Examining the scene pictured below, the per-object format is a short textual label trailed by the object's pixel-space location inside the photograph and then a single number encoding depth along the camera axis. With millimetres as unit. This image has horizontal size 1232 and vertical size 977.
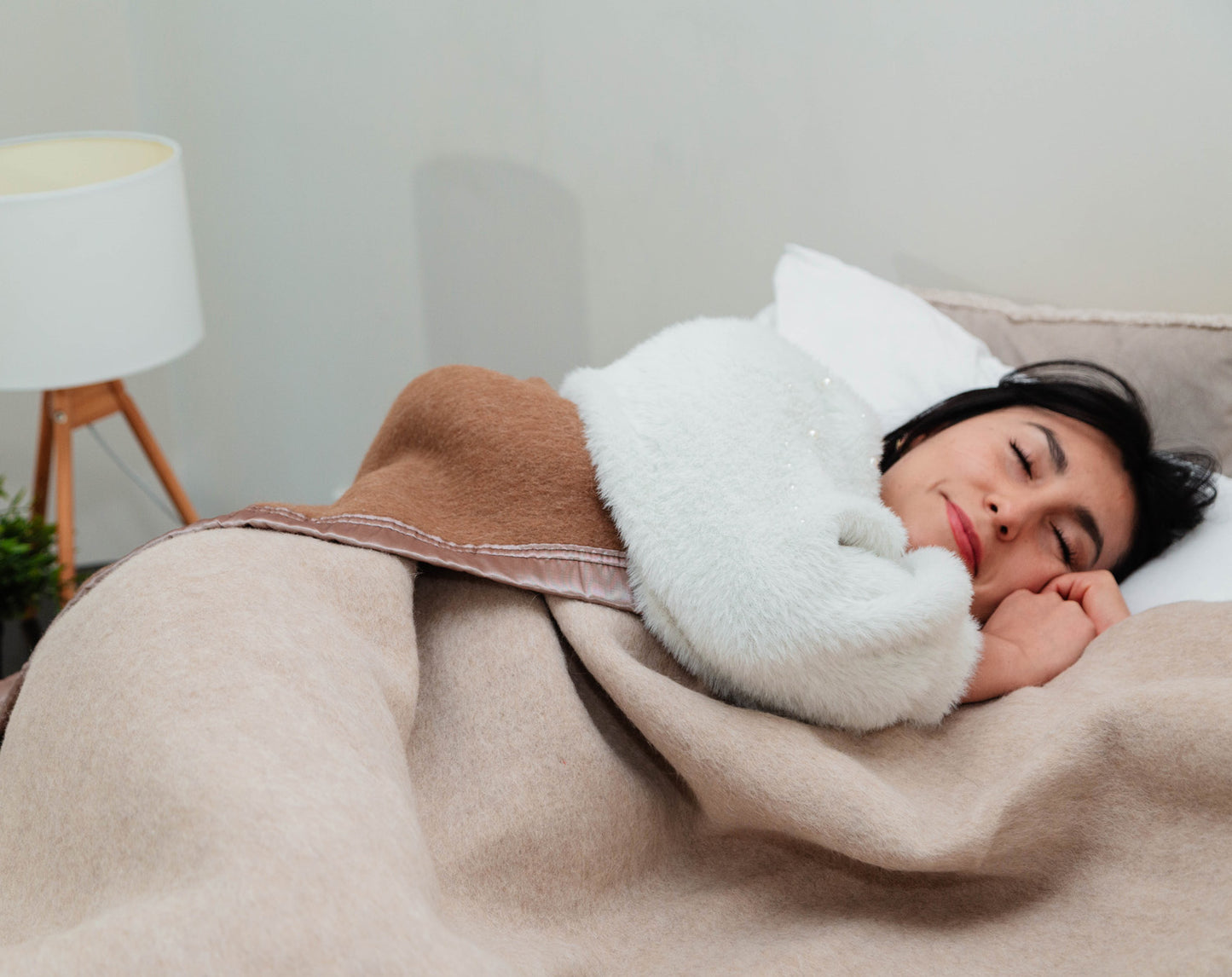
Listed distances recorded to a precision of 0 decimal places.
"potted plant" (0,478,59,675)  1484
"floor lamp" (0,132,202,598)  1443
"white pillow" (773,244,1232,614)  1288
